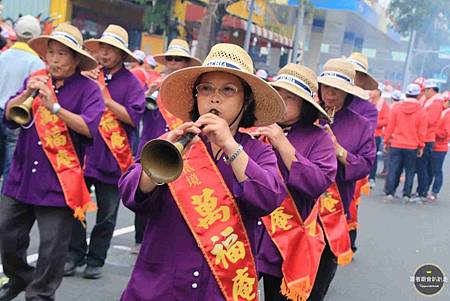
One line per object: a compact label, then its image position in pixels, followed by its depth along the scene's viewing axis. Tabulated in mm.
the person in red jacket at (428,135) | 10875
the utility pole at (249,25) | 15581
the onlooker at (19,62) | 6629
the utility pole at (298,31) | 16419
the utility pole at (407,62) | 24594
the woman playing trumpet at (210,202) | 2484
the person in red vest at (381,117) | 12177
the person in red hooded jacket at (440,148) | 10938
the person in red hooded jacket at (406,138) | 10695
